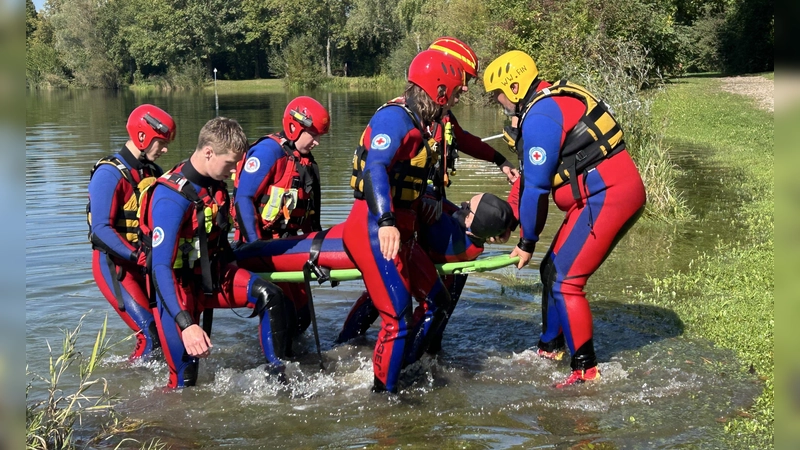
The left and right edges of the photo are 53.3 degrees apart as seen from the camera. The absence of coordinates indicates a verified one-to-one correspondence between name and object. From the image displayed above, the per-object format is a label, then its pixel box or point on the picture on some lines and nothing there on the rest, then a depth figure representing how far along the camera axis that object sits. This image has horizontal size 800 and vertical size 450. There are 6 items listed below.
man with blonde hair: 5.45
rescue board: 6.12
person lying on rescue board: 6.38
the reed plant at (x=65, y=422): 3.68
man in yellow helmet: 5.88
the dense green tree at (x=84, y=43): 74.31
